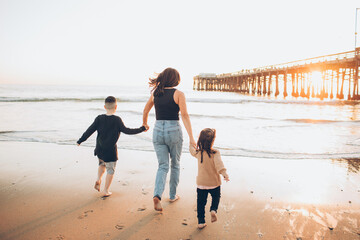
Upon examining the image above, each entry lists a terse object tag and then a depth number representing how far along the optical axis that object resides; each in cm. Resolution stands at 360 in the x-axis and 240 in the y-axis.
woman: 266
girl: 238
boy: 299
